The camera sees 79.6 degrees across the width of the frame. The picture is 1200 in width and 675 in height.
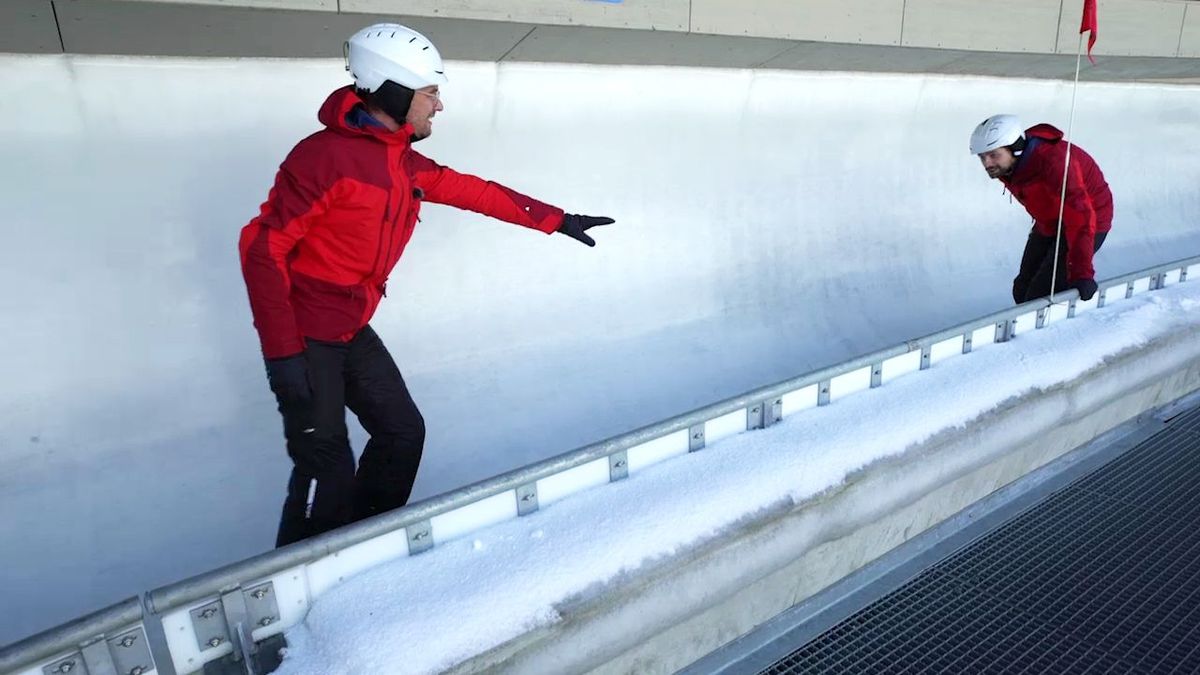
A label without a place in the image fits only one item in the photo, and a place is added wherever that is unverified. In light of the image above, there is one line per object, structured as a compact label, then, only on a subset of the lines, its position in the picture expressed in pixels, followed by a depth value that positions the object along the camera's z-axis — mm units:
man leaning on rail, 3213
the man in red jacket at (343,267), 1688
